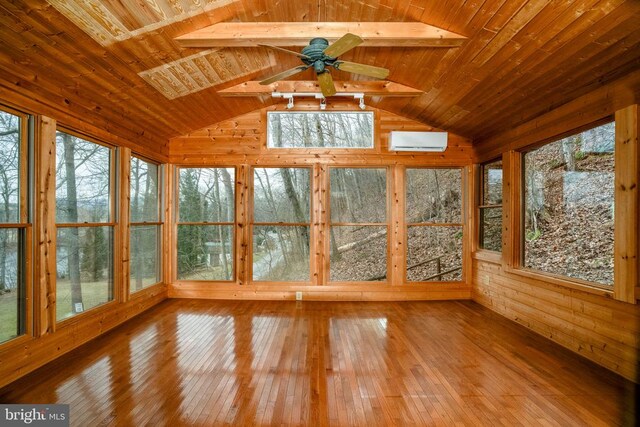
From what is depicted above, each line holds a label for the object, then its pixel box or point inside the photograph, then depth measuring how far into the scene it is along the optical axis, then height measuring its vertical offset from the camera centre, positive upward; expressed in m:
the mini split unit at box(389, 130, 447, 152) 4.86 +1.18
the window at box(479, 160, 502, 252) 4.57 +0.10
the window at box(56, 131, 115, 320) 3.13 -0.10
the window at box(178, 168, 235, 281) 5.13 -0.15
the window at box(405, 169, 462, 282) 5.16 -0.19
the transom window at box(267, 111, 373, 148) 5.11 +1.44
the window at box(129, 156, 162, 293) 4.34 -0.17
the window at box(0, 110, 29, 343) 2.54 -0.05
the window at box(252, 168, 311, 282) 5.13 -0.10
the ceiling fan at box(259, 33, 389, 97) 2.39 +1.28
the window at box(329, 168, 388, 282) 5.13 -0.18
